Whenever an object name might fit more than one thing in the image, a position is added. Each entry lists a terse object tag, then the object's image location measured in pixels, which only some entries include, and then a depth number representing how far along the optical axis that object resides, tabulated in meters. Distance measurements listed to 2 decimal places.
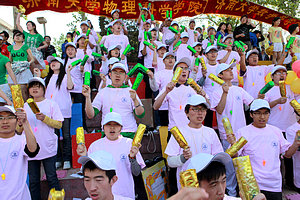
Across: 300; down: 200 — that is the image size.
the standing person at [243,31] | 9.34
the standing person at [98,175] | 2.14
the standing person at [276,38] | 9.00
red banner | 9.45
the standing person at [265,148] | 3.40
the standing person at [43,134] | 3.67
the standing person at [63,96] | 4.82
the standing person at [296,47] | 8.03
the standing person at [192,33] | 9.11
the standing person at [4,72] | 5.28
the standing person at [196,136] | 3.21
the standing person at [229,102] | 4.33
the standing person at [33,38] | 7.45
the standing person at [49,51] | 9.14
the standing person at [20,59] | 5.93
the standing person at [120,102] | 4.04
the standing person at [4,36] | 7.60
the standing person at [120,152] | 3.18
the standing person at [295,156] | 4.24
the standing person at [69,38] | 9.12
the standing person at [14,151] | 2.96
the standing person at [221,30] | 9.80
